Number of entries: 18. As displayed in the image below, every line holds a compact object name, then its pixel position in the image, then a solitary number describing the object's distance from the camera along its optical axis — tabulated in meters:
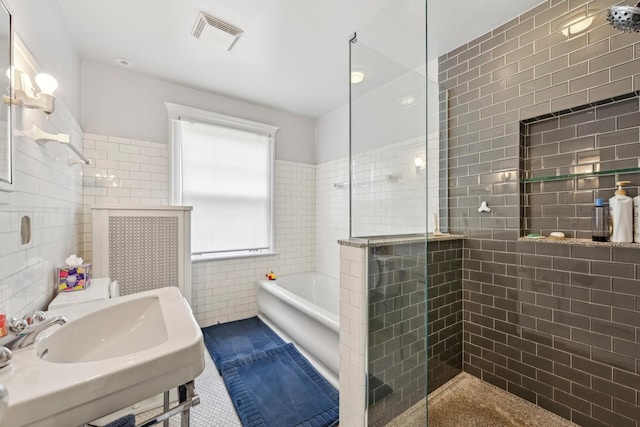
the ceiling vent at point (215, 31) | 1.88
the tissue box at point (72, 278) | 1.62
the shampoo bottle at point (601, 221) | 1.46
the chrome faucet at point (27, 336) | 0.75
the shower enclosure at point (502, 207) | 1.45
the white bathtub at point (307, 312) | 1.99
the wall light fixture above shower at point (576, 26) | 1.53
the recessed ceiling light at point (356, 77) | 1.79
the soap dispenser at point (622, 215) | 1.39
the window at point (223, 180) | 2.84
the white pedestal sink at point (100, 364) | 0.58
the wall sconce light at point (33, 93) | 1.07
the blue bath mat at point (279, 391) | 1.64
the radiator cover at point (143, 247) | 2.13
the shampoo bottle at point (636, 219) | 1.36
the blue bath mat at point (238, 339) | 2.36
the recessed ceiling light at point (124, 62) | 2.38
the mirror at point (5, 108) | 0.97
